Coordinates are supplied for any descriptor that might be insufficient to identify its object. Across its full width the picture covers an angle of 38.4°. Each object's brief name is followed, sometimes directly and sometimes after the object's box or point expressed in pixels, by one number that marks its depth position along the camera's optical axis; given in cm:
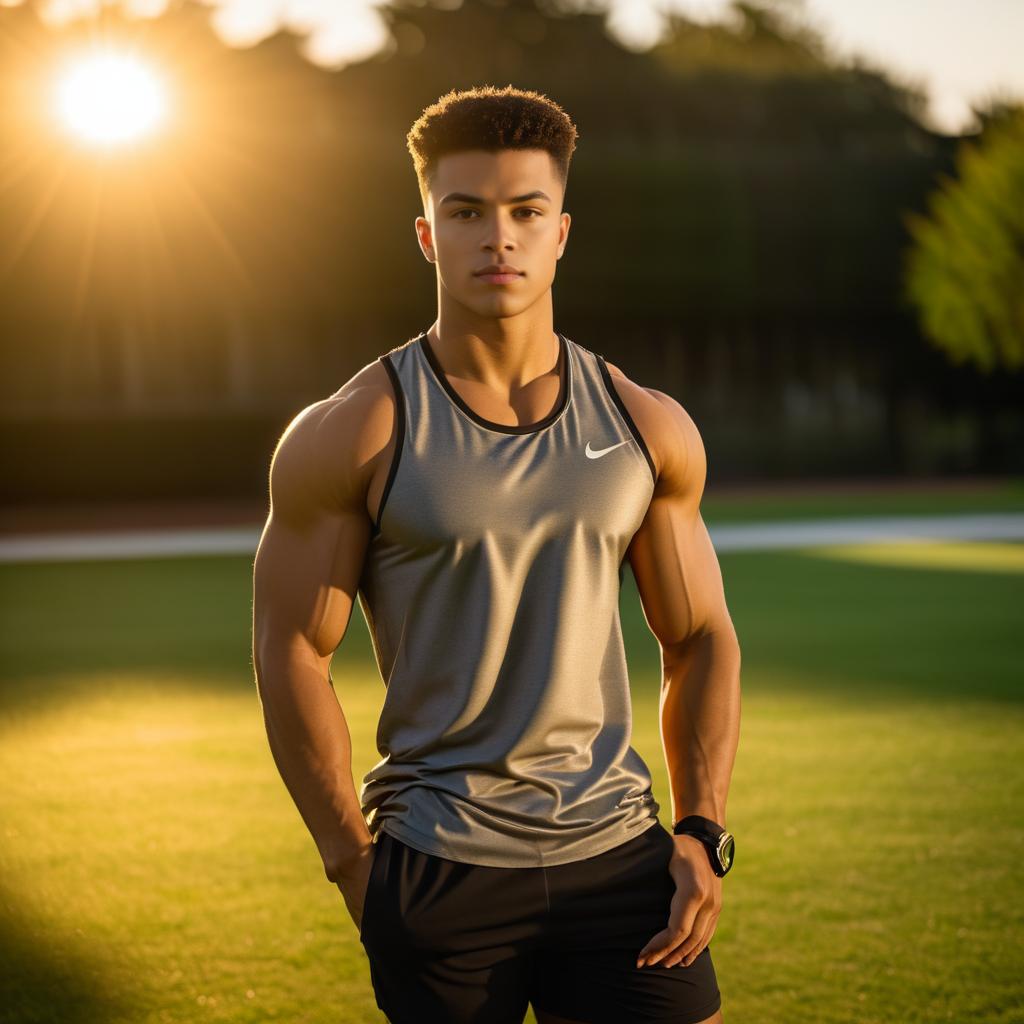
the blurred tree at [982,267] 2834
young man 208
